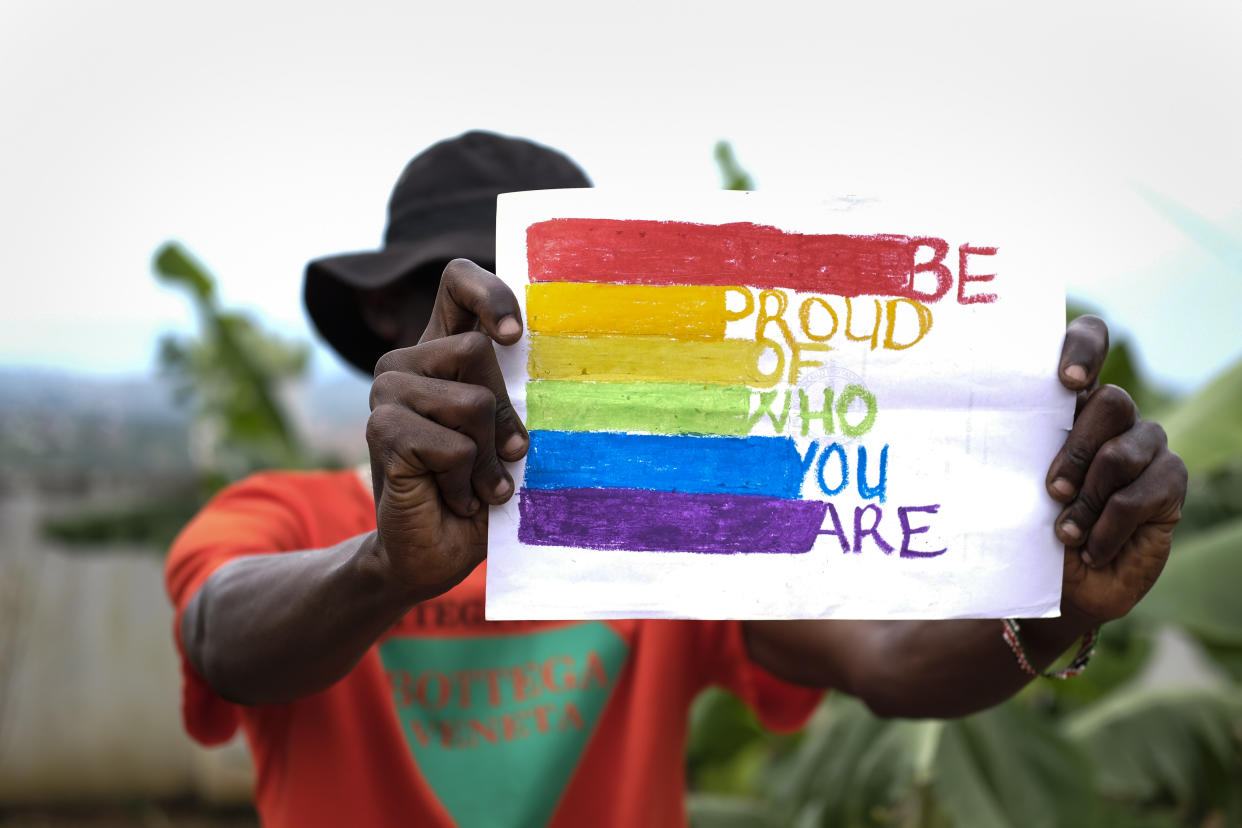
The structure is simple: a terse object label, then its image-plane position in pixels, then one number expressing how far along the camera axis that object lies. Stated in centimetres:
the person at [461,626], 90
